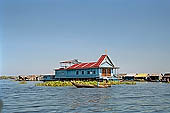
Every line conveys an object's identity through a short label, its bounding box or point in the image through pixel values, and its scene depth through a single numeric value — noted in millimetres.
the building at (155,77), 73231
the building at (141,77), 73581
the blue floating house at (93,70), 49688
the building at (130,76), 75956
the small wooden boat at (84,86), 37500
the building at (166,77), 67312
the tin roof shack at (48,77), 65438
